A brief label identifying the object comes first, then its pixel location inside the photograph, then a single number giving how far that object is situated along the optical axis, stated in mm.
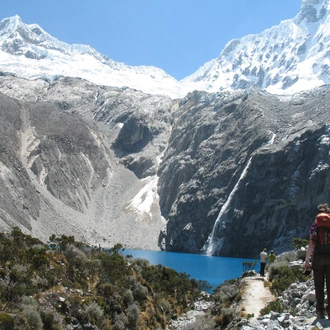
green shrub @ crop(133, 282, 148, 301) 28984
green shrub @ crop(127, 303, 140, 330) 25755
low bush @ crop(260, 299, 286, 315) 17250
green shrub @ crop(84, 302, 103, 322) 22716
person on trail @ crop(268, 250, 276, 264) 34531
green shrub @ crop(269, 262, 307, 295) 23438
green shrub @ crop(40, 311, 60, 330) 19828
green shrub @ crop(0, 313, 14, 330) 17297
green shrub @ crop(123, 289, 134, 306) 27125
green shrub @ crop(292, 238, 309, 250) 38641
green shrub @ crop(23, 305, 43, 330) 18656
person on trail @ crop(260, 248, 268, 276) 31828
